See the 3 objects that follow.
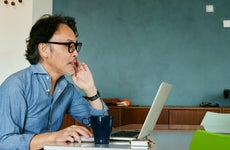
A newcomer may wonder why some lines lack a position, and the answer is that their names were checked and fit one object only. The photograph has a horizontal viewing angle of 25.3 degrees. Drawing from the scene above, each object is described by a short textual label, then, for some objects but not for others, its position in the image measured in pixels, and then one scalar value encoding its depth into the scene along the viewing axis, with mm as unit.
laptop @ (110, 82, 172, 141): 2134
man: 2143
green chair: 1830
